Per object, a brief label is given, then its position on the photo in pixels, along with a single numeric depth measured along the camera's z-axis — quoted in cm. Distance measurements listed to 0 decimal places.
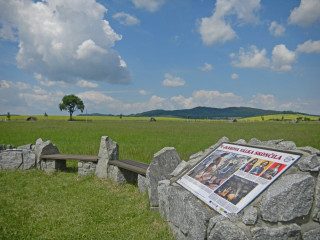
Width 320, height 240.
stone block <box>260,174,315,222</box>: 309
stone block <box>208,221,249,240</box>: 307
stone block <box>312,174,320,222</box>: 316
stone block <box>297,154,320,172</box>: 330
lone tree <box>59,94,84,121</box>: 8967
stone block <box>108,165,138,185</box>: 788
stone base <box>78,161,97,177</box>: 902
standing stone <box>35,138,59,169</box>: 976
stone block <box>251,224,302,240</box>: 302
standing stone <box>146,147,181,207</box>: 565
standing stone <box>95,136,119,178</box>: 837
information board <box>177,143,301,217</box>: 351
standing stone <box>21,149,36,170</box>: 996
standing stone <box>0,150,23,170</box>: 995
